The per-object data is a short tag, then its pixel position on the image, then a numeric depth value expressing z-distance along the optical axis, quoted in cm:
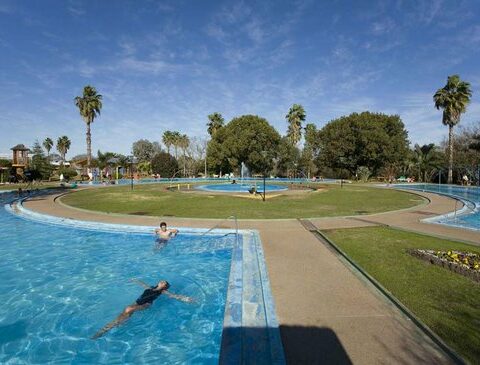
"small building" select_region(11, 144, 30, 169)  5533
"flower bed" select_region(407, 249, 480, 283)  839
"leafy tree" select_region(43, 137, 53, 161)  10577
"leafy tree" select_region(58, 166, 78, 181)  6191
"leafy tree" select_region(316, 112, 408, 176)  5640
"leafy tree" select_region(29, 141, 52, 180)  5159
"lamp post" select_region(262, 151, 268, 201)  6681
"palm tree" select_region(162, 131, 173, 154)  9338
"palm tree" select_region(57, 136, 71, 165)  10449
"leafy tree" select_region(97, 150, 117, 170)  7088
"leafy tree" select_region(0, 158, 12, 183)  4999
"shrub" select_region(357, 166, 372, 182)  5834
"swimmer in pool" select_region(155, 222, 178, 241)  1356
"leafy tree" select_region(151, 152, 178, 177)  7212
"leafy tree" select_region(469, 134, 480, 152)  4697
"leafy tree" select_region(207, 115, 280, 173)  6506
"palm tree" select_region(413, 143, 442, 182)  5497
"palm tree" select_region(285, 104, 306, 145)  7444
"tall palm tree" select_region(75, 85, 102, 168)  5606
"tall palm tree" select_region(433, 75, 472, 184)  4656
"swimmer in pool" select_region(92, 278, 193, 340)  739
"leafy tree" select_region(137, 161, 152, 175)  8519
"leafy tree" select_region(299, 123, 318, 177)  7333
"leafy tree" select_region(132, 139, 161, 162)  11269
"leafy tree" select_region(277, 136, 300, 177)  7212
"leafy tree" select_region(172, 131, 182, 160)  9144
